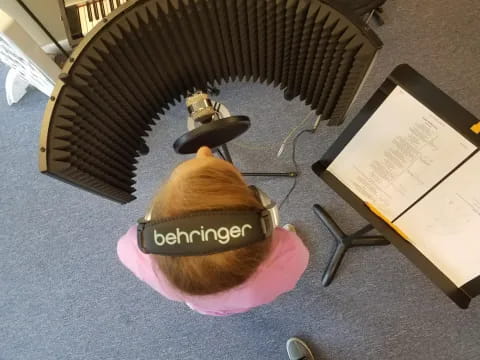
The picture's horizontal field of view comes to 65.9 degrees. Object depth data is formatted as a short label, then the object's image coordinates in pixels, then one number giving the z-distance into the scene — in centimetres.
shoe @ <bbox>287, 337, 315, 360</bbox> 121
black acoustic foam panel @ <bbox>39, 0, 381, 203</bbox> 72
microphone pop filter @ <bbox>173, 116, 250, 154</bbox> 74
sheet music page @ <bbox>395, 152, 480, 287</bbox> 73
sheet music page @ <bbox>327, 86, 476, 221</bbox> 70
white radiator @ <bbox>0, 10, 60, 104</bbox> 88
